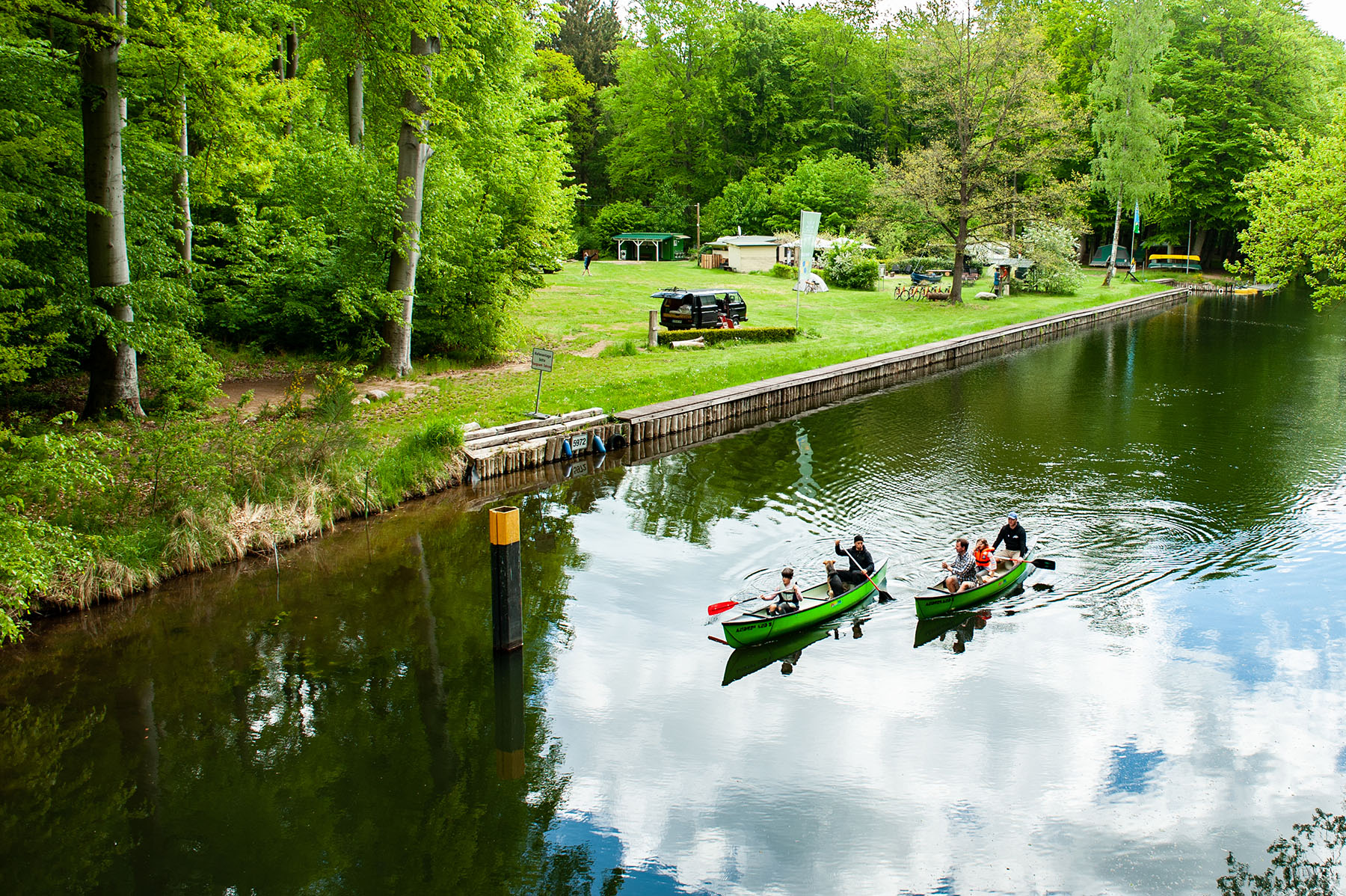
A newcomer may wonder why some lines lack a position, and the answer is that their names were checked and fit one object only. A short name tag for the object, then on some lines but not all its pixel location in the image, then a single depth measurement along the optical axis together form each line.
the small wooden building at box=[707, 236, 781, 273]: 59.78
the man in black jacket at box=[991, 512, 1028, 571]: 15.92
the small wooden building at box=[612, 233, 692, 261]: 67.69
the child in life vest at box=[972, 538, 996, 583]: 15.33
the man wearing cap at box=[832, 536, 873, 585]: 14.88
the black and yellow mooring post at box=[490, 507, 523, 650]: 12.68
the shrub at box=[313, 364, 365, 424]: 18.27
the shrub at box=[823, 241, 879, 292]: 55.81
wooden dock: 21.02
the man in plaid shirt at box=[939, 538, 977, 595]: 14.71
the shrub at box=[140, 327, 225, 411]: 18.33
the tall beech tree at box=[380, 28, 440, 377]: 24.42
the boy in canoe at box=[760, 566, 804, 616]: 13.82
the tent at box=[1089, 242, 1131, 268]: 80.00
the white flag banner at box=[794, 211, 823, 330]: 39.00
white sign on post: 22.14
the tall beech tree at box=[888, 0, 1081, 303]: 47.91
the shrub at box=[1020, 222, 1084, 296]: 57.16
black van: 36.75
